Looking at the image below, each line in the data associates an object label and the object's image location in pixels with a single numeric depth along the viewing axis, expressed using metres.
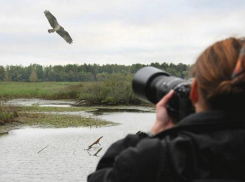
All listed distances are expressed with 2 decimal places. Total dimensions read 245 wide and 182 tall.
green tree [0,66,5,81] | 76.31
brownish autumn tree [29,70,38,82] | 73.80
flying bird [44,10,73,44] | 10.77
